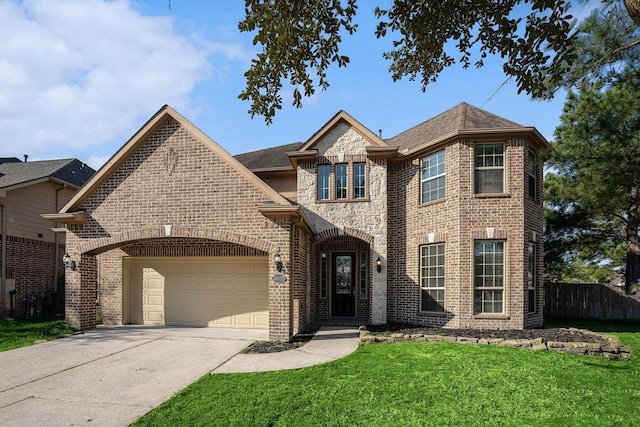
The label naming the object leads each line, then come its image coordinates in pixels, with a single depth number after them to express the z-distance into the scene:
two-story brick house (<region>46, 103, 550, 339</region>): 10.10
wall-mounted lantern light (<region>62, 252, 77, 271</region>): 10.67
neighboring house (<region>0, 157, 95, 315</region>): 14.05
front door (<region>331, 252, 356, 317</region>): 13.73
